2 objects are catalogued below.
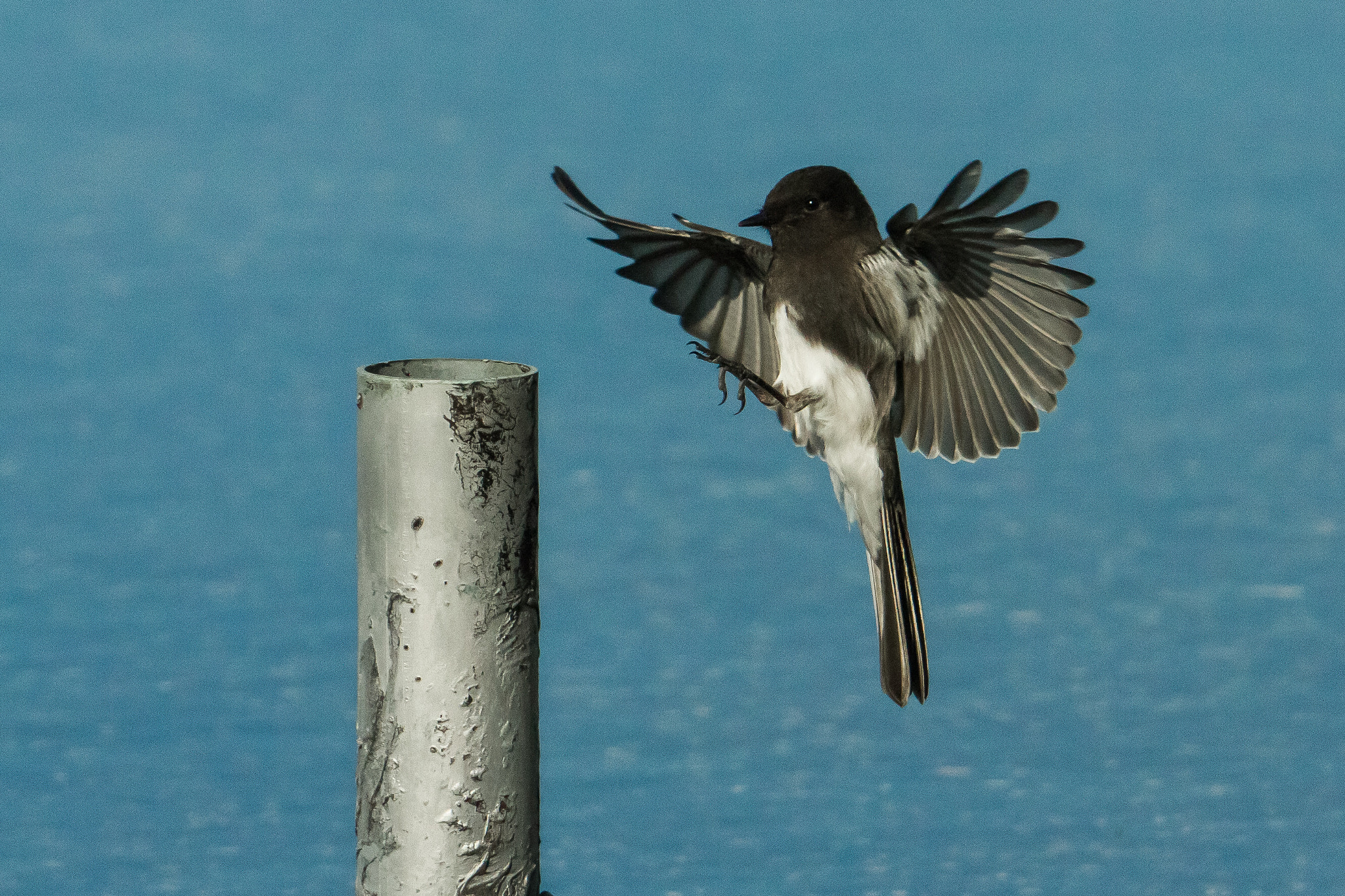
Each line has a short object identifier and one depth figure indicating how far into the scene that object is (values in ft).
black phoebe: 29.22
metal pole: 22.88
